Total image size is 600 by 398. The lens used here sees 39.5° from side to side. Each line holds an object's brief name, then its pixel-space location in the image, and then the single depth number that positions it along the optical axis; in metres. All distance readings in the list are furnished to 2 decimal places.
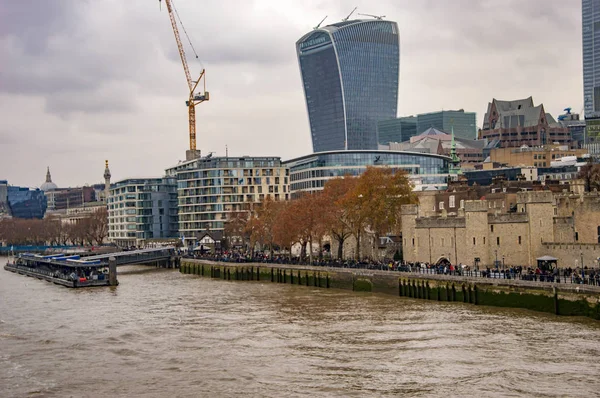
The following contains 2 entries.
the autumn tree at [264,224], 129.19
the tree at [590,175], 137.29
